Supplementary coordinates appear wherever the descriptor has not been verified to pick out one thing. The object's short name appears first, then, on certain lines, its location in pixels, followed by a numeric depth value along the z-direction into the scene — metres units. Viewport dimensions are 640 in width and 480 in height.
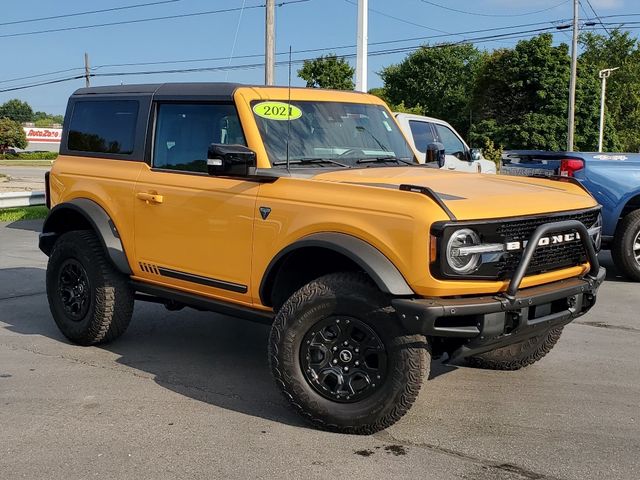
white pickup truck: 10.68
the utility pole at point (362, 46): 14.22
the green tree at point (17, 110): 142.25
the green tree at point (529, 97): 44.12
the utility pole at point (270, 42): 16.44
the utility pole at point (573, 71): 33.19
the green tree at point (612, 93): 47.69
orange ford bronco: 3.64
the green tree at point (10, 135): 75.19
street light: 42.97
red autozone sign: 100.56
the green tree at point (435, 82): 63.66
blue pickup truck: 8.37
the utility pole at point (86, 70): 58.69
